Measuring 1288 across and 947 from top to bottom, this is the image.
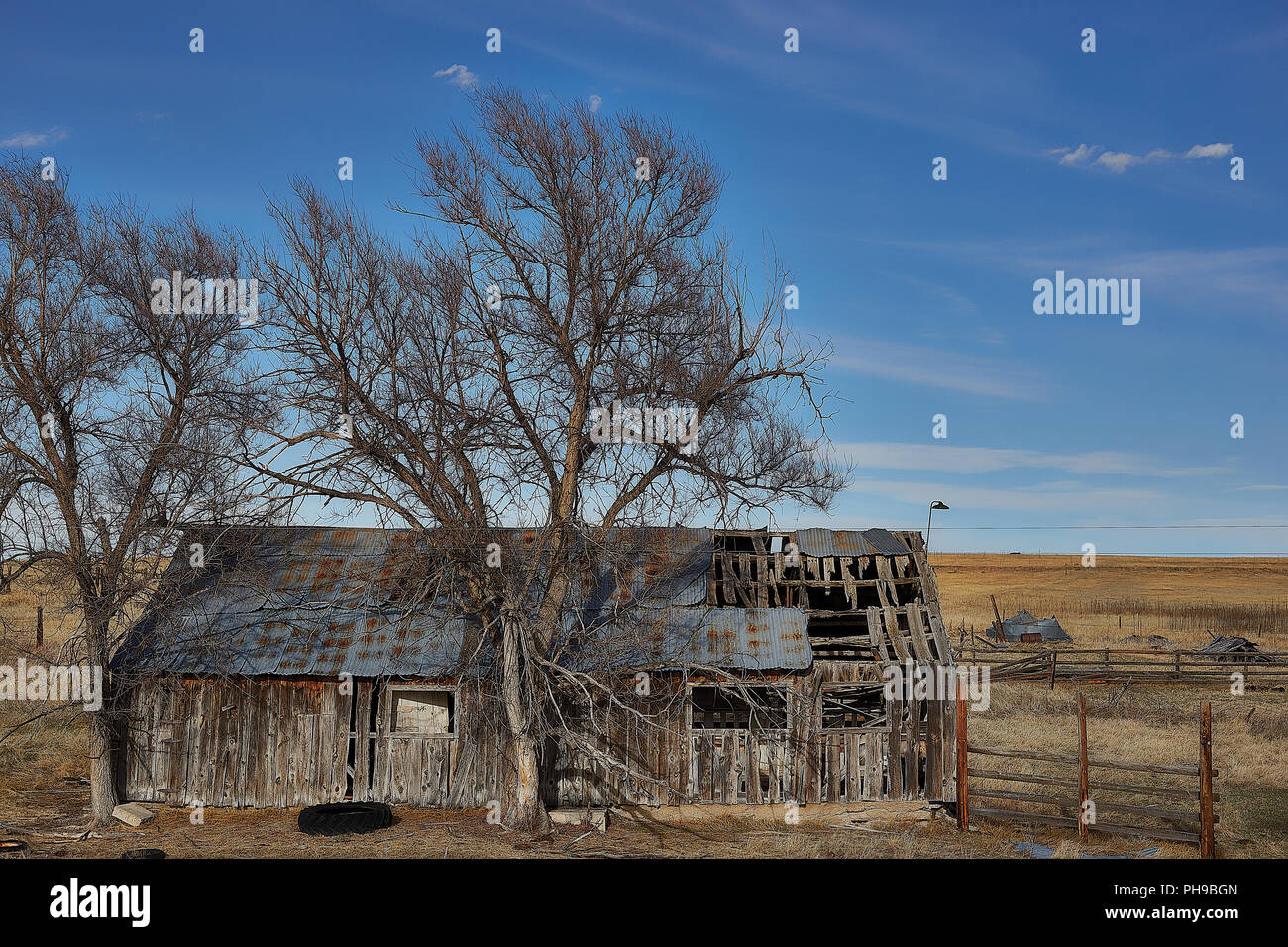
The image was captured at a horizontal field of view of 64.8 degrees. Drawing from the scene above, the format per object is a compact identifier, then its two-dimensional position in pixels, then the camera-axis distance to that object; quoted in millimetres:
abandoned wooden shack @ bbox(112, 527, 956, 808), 17547
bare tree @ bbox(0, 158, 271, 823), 16703
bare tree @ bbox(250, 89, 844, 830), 16312
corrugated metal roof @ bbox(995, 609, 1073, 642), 43188
